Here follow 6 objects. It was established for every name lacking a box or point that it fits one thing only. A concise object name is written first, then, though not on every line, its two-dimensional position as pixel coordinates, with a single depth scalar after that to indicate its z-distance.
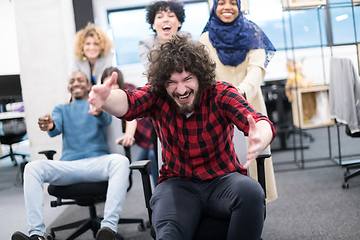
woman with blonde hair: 2.50
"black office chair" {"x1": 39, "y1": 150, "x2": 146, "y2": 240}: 1.84
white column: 2.74
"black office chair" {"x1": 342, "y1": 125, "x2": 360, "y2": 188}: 2.63
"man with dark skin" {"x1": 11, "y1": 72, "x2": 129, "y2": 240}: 1.67
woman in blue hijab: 1.77
